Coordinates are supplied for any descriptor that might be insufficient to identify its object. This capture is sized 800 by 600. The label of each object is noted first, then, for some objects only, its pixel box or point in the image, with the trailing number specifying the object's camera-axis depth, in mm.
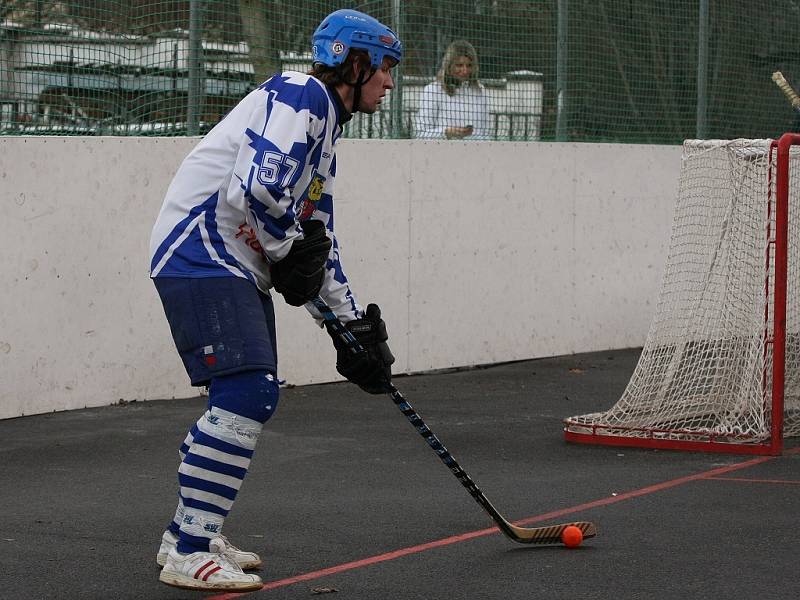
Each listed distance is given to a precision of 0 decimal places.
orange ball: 9461
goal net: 13289
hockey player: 8094
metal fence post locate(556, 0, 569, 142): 20234
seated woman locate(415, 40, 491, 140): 18656
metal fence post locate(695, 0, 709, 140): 22094
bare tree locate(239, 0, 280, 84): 16625
